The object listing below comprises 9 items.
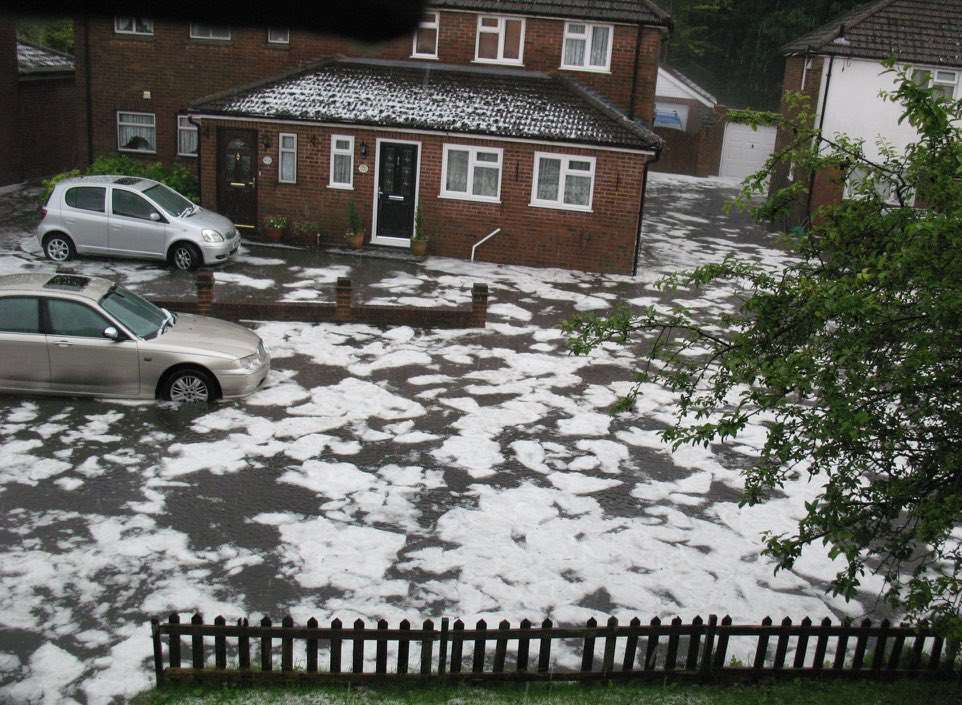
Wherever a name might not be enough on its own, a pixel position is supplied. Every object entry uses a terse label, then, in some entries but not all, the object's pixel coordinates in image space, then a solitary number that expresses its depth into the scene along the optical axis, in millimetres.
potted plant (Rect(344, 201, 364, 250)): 21188
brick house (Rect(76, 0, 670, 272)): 20609
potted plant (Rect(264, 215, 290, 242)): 21406
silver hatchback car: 18406
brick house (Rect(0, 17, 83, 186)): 25672
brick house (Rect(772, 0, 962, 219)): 26016
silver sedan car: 11500
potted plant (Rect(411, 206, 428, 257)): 20948
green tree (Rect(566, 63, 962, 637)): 5332
